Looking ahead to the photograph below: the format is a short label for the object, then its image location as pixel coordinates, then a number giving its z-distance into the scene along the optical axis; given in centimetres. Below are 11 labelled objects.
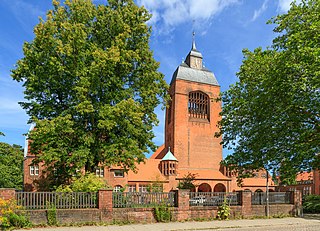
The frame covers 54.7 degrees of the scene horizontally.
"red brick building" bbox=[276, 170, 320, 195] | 4756
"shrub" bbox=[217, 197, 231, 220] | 1602
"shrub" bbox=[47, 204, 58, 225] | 1359
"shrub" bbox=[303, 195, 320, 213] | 2225
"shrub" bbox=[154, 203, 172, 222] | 1496
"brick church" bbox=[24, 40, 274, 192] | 4475
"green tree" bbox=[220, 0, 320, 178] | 1559
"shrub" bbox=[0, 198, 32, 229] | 1271
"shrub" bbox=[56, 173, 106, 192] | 1571
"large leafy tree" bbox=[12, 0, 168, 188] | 1783
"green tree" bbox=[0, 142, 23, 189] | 3541
